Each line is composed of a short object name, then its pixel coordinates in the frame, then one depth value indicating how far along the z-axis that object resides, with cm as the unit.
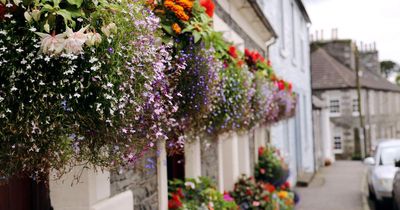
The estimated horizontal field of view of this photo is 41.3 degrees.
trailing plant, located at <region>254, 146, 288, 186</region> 1020
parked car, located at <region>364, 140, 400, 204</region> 1173
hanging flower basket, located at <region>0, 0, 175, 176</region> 224
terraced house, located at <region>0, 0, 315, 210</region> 228
